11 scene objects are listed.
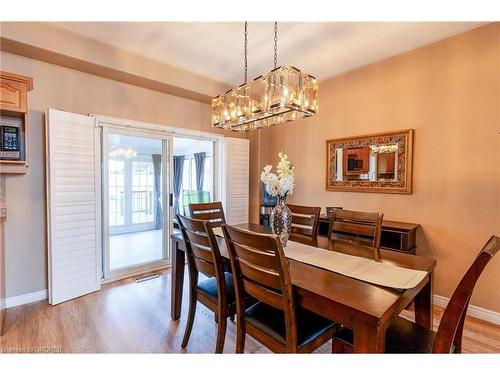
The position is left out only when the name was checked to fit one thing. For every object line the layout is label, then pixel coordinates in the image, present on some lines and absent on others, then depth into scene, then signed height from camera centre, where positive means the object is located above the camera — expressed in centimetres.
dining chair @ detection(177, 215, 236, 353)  162 -66
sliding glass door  311 -26
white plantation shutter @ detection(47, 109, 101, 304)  250 -25
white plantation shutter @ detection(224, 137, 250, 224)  402 +7
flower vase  193 -28
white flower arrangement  187 +2
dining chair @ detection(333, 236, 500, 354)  99 -77
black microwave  226 +37
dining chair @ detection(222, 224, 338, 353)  121 -62
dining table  100 -51
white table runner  128 -49
